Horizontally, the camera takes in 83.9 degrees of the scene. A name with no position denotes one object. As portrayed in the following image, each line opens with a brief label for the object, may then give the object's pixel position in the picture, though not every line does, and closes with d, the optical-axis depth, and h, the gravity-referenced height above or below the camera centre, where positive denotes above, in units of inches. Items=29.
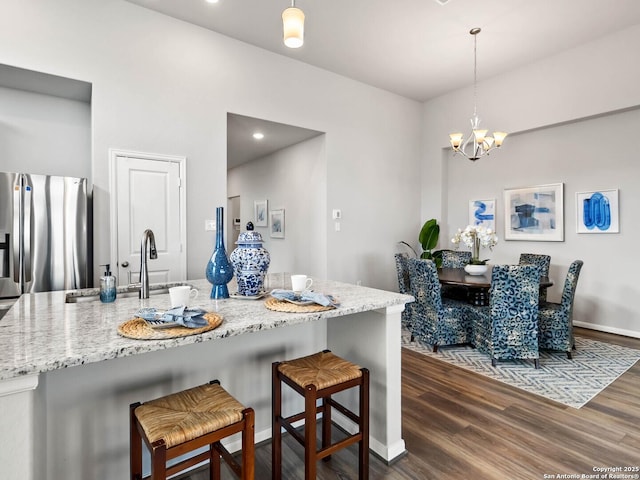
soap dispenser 67.3 -9.6
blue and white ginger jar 69.0 -4.6
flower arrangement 154.9 -0.1
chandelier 152.1 +44.8
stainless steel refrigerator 106.3 +1.7
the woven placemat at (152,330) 46.1 -12.4
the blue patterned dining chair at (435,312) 138.3 -29.6
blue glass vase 69.0 -6.1
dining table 132.6 -16.8
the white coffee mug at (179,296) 57.3 -9.3
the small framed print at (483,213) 205.8 +14.8
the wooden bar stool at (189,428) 45.3 -25.3
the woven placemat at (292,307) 60.1 -11.9
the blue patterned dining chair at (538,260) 160.4 -10.7
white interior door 130.6 +10.3
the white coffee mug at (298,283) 70.9 -8.9
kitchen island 39.0 -22.5
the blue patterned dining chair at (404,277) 158.6 -17.5
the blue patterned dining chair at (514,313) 120.0 -25.9
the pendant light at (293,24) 70.2 +42.4
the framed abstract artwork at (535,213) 179.8 +13.0
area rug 107.3 -45.6
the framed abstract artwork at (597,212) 162.7 +12.0
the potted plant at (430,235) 212.1 +1.8
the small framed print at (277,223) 234.5 +10.5
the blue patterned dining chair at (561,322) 127.3 -31.2
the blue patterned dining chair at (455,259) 187.9 -11.2
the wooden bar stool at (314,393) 59.1 -27.0
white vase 153.7 -13.6
